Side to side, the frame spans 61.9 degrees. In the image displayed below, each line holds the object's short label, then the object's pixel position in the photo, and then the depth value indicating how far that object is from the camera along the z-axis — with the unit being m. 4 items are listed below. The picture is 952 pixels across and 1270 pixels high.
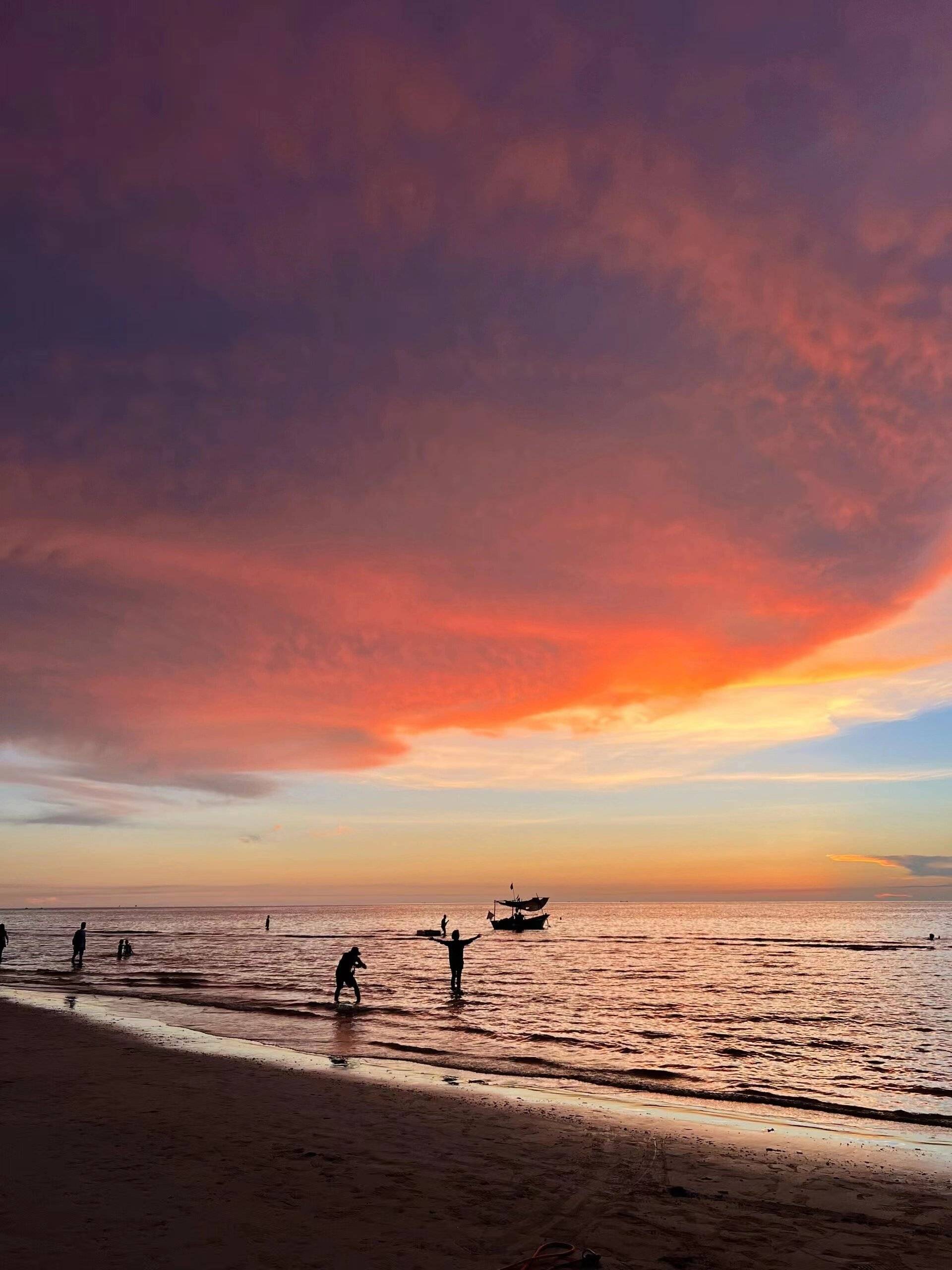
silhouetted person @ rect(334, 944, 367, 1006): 30.64
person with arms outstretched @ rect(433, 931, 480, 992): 36.09
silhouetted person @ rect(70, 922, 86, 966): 48.75
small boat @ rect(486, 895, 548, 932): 124.94
